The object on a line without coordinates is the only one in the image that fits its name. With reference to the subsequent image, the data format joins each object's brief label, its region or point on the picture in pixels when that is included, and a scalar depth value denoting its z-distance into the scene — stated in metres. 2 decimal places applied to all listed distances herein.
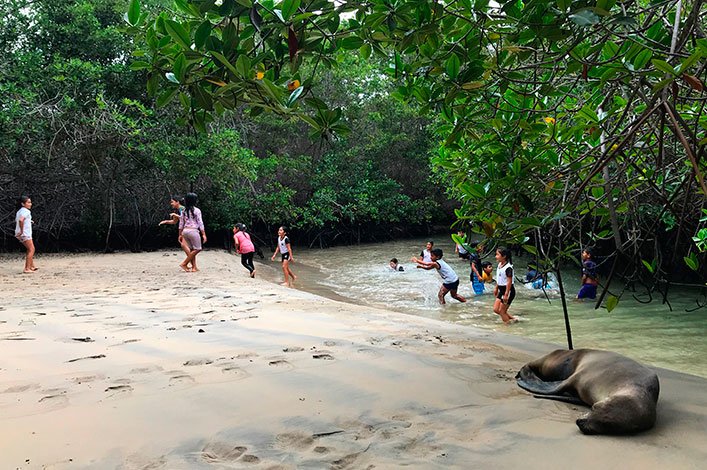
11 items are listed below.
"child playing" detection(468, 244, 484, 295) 10.18
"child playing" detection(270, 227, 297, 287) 11.45
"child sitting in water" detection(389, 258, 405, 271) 13.84
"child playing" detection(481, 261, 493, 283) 10.56
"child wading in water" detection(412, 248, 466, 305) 9.18
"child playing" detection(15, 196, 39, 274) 9.40
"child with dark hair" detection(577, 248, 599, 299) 9.51
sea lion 2.49
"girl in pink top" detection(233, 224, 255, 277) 11.20
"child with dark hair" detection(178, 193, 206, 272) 10.11
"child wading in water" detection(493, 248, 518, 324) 7.60
